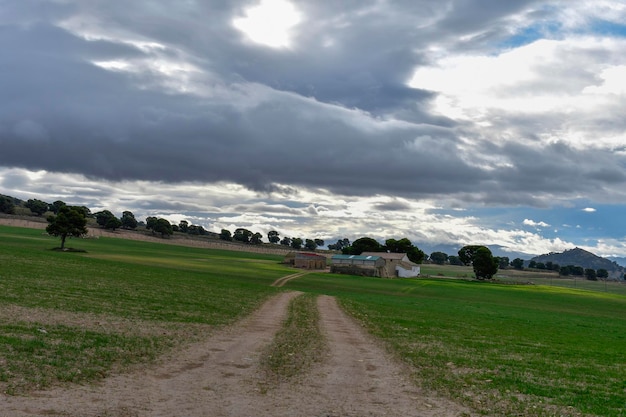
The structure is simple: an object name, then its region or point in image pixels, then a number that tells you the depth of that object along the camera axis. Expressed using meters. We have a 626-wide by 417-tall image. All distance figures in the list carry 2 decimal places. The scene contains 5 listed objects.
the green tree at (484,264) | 177.00
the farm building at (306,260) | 162.00
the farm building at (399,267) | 157.96
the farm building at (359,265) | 145.88
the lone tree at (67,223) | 129.00
